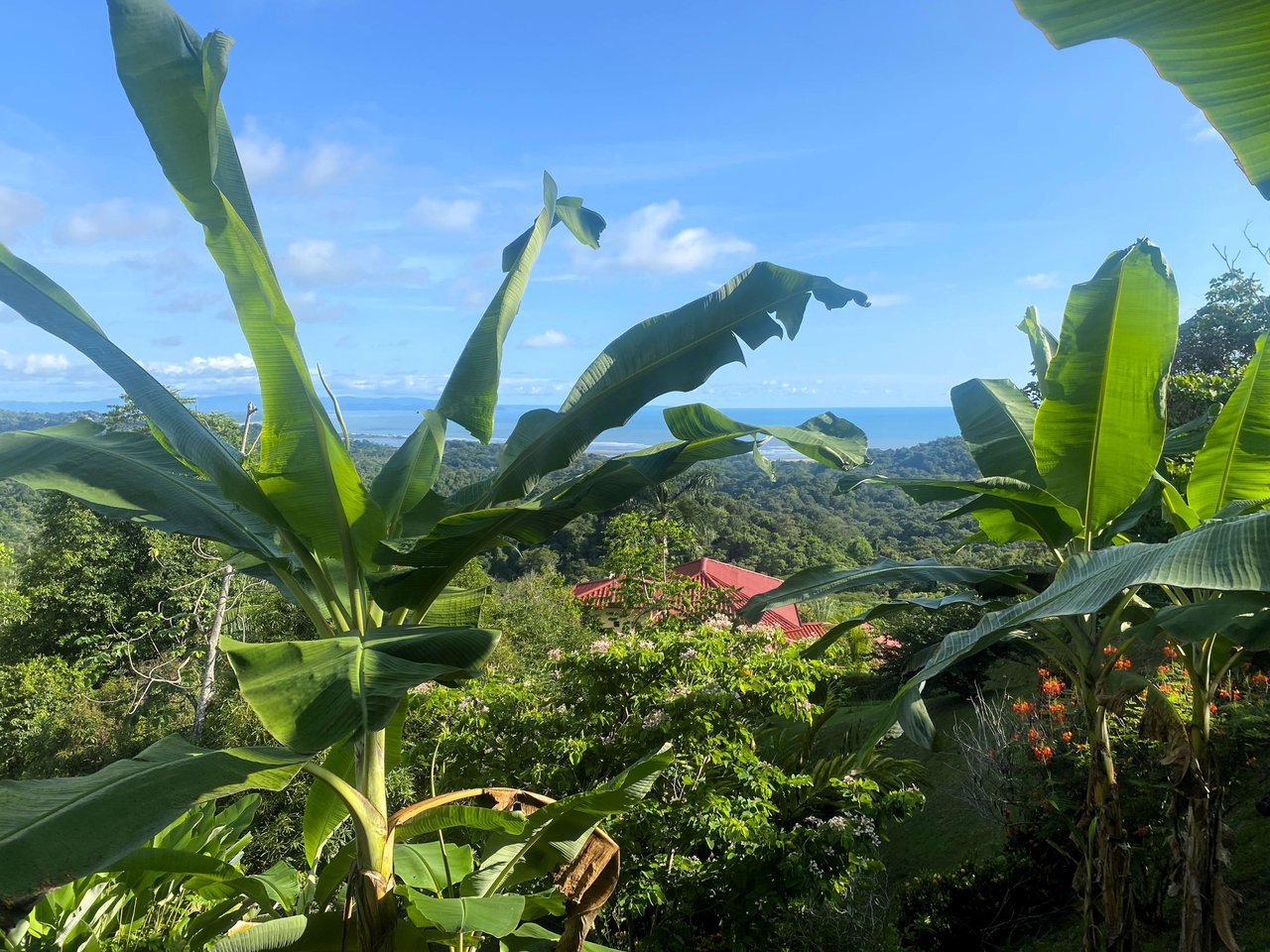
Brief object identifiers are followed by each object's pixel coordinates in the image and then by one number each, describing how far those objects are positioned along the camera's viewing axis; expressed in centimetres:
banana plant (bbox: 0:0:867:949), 141
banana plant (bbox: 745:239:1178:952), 255
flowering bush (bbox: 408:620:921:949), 405
